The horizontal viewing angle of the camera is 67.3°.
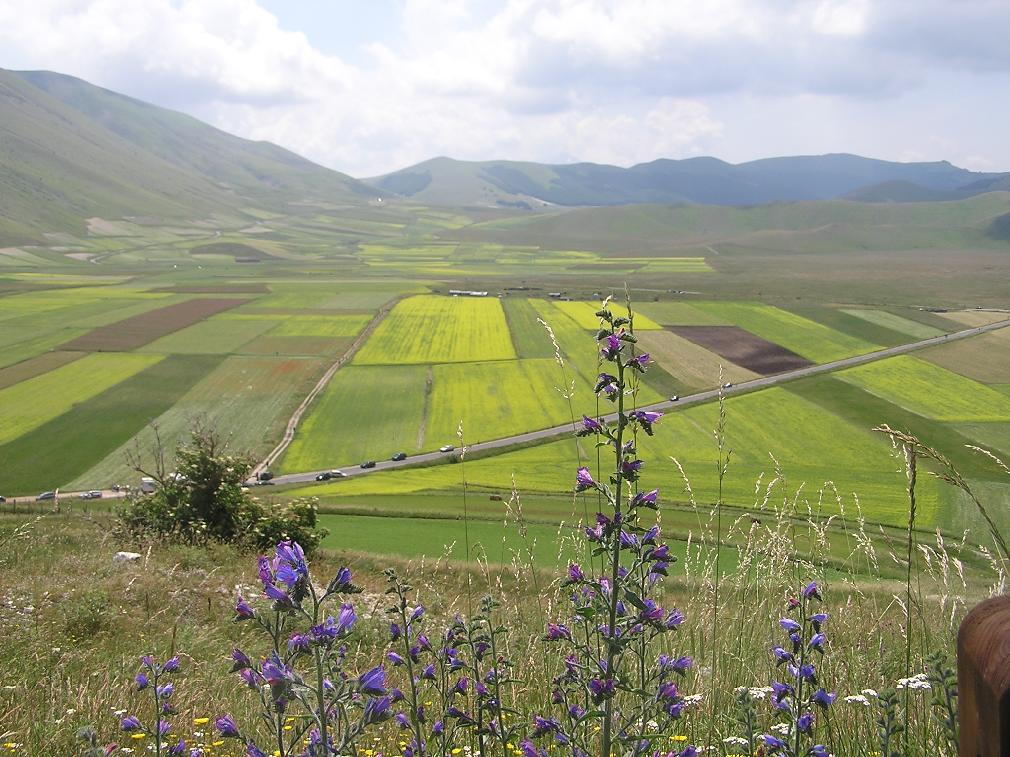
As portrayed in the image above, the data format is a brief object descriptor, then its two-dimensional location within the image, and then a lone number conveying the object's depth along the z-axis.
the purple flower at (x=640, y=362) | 3.40
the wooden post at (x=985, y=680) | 1.70
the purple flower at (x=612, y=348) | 3.58
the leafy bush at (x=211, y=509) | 19.56
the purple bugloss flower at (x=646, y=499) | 3.53
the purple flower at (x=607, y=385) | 3.47
